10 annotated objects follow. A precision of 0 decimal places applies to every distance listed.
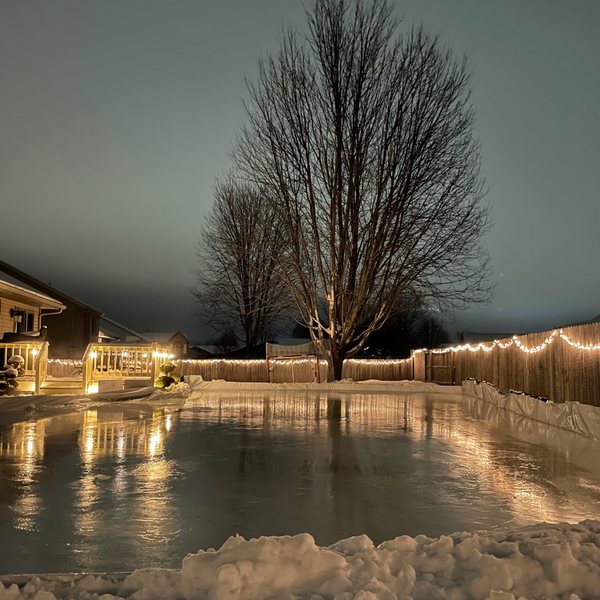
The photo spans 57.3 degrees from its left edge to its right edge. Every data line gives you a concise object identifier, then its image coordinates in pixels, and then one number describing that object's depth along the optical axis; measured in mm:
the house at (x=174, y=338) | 34369
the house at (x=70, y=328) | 34312
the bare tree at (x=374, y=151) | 20484
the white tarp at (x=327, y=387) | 21391
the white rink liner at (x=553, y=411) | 8789
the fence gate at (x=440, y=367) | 23111
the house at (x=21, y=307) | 18328
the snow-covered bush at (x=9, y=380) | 13097
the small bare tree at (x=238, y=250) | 31766
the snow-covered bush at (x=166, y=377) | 16203
